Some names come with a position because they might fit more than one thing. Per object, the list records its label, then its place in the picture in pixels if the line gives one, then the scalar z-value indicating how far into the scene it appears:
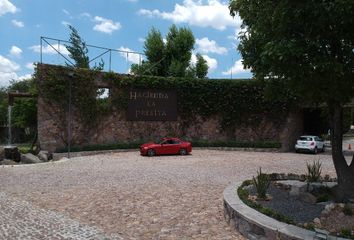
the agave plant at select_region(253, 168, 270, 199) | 8.10
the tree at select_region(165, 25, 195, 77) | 40.72
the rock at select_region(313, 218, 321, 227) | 6.11
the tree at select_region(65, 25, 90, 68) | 45.03
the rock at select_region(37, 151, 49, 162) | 21.14
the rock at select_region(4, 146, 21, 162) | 21.10
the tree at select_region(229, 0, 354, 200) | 6.59
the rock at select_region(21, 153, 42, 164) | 20.14
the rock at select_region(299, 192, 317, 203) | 8.14
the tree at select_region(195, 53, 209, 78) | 42.28
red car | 23.09
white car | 27.36
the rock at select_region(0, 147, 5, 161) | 20.31
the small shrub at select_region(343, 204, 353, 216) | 6.60
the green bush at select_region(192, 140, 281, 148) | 27.70
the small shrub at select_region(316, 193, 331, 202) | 8.09
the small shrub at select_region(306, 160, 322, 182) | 9.80
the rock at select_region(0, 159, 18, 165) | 19.43
